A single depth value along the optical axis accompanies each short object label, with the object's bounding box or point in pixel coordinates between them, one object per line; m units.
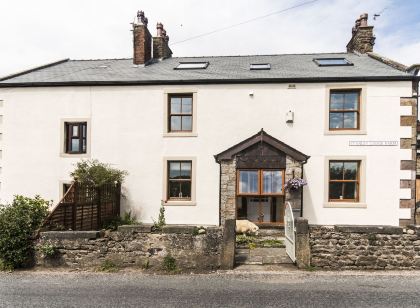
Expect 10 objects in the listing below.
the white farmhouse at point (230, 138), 10.60
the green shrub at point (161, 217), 10.98
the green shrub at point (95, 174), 9.75
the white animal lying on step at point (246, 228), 9.75
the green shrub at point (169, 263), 6.97
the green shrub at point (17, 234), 7.11
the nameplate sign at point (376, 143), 10.65
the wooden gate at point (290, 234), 7.18
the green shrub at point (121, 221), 10.15
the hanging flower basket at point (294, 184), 10.06
